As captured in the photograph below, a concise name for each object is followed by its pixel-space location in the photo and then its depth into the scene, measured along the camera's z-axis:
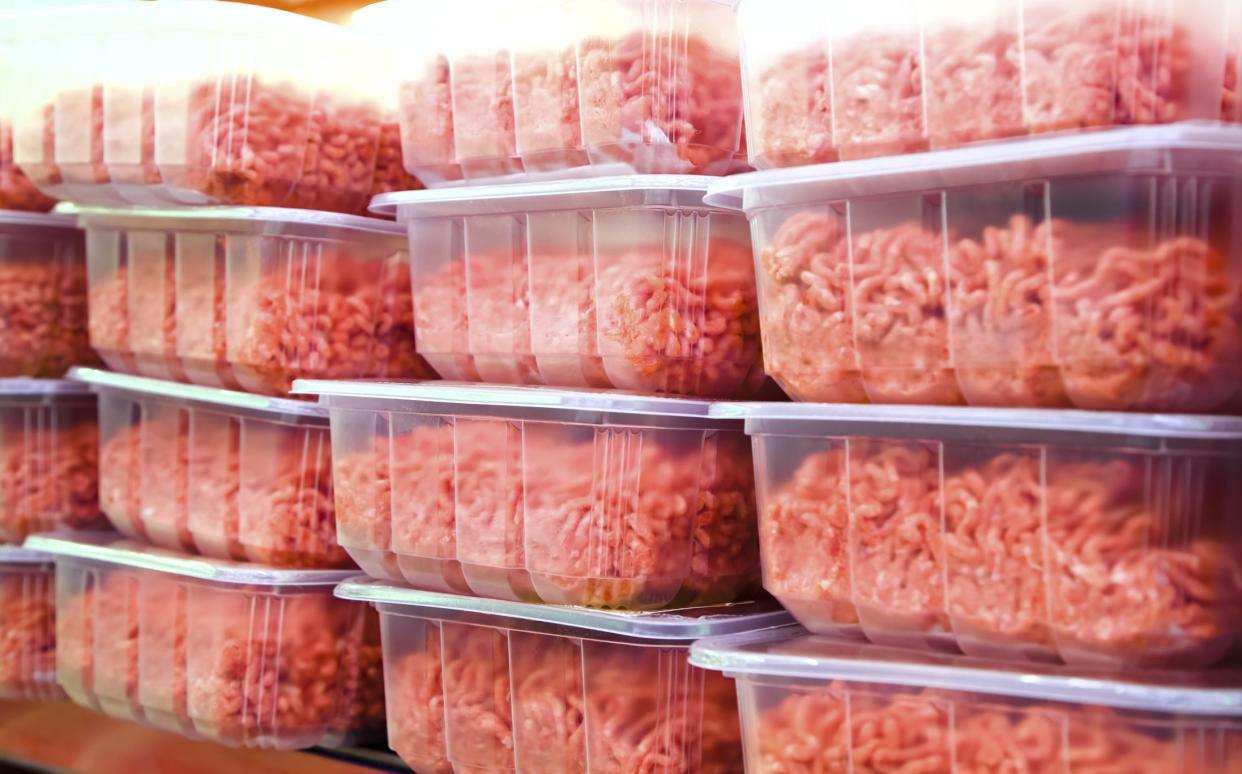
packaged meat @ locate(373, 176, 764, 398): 0.61
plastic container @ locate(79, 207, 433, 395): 0.71
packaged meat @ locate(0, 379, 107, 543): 0.81
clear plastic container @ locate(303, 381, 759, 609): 0.61
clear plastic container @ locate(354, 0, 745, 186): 0.61
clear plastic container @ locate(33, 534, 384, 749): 0.71
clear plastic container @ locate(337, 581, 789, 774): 0.61
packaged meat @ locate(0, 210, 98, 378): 0.81
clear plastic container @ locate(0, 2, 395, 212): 0.70
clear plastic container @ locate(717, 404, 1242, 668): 0.50
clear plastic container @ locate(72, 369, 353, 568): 0.72
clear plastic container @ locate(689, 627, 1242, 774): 0.50
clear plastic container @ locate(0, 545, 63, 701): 0.81
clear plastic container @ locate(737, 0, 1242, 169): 0.51
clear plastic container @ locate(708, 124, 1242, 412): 0.50
